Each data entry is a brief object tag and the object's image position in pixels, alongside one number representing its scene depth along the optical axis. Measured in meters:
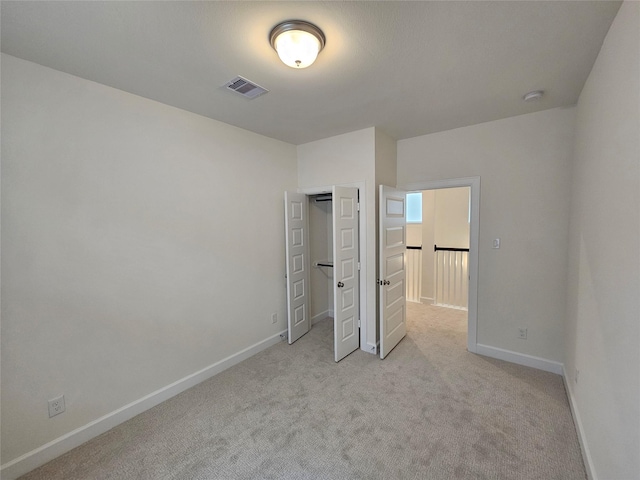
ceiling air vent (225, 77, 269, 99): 1.98
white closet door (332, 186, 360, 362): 2.95
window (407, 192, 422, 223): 5.52
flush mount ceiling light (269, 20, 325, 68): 1.41
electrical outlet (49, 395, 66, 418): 1.82
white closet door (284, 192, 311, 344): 3.40
